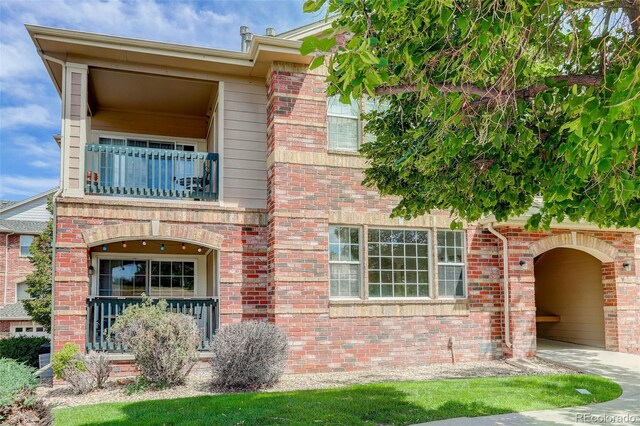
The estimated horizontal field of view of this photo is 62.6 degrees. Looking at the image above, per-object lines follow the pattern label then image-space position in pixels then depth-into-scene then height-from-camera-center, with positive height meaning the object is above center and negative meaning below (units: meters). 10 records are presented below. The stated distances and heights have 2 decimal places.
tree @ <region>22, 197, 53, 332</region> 16.75 -0.73
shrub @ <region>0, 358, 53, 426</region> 5.03 -1.38
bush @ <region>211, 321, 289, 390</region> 8.97 -1.70
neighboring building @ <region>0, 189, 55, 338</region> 27.33 -0.11
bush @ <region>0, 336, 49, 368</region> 13.64 -2.37
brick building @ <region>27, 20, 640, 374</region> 10.55 +0.55
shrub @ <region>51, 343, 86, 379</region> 9.32 -1.79
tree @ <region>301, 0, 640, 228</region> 3.75 +1.41
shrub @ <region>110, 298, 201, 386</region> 9.08 -1.43
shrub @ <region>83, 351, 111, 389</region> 9.34 -1.94
